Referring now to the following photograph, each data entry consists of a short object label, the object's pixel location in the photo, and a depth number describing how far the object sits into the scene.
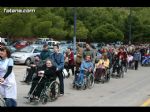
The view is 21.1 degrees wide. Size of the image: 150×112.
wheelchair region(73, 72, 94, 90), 13.98
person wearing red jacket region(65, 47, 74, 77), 18.68
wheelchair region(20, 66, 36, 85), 14.94
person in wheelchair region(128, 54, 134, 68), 25.99
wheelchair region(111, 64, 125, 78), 19.44
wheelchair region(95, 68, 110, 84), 16.52
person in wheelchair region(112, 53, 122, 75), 19.44
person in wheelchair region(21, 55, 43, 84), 14.76
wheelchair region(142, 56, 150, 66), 29.92
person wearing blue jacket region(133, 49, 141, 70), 25.70
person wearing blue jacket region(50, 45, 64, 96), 12.07
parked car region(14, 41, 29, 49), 44.09
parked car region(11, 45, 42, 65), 26.03
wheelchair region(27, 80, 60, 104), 10.28
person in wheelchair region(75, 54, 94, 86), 13.95
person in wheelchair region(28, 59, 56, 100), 10.26
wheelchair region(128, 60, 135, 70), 26.20
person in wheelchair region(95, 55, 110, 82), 16.44
